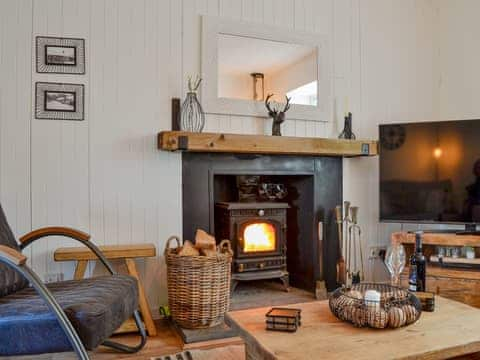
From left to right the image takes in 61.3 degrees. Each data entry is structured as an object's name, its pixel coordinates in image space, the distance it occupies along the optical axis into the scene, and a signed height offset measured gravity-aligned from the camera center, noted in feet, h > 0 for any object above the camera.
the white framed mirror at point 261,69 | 10.07 +3.03
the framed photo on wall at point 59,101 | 8.79 +1.86
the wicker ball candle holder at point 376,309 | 4.89 -1.55
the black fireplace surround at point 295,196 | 9.86 -0.30
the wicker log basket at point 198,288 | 8.16 -2.11
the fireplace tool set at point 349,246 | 11.01 -1.77
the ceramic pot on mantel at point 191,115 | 9.57 +1.67
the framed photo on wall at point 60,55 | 8.82 +2.88
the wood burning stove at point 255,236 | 10.39 -1.36
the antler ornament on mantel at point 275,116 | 10.34 +1.74
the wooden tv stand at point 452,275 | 8.98 -2.10
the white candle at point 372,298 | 4.98 -1.43
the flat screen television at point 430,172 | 10.25 +0.31
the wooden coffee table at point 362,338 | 4.30 -1.79
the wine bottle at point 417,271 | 6.48 -1.42
